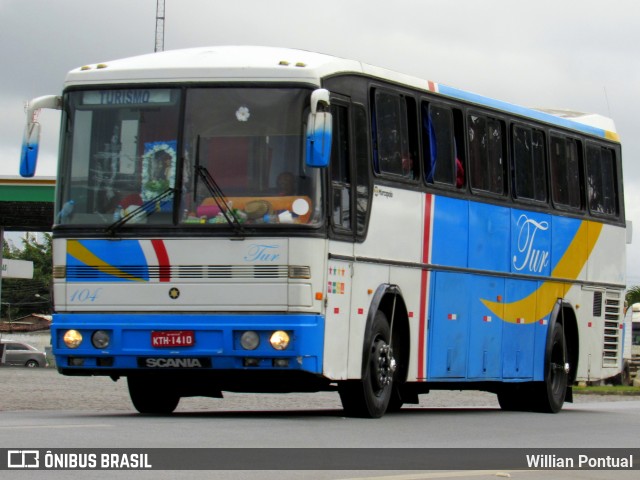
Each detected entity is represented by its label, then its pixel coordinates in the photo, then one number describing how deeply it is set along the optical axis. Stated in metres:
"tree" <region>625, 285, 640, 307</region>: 81.88
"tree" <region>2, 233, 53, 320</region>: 104.25
